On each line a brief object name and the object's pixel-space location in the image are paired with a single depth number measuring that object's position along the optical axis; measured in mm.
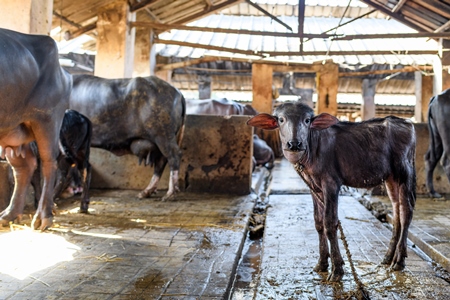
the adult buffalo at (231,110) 12812
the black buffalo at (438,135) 6715
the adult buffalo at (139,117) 6914
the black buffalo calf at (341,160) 3201
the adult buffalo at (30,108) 3830
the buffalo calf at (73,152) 5531
